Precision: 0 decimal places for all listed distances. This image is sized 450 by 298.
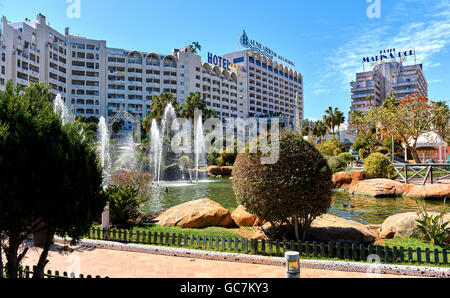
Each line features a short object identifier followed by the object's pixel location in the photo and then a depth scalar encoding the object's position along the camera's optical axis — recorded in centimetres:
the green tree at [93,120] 5922
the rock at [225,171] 4552
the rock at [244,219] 1114
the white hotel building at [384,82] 10694
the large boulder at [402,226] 942
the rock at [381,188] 2142
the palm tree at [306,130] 8006
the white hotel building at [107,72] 5956
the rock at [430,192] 1977
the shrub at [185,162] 3863
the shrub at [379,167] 2695
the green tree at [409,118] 2753
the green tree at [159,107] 5044
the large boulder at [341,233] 900
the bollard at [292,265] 516
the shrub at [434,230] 855
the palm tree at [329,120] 6512
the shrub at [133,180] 1301
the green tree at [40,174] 409
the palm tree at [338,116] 6450
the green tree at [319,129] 7214
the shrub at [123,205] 1120
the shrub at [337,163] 3198
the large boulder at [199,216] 1088
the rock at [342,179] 2659
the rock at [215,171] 4619
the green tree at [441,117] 2741
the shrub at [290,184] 792
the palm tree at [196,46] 8689
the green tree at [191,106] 5322
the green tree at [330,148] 4316
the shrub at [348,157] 4049
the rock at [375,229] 1016
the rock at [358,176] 2579
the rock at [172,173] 3669
